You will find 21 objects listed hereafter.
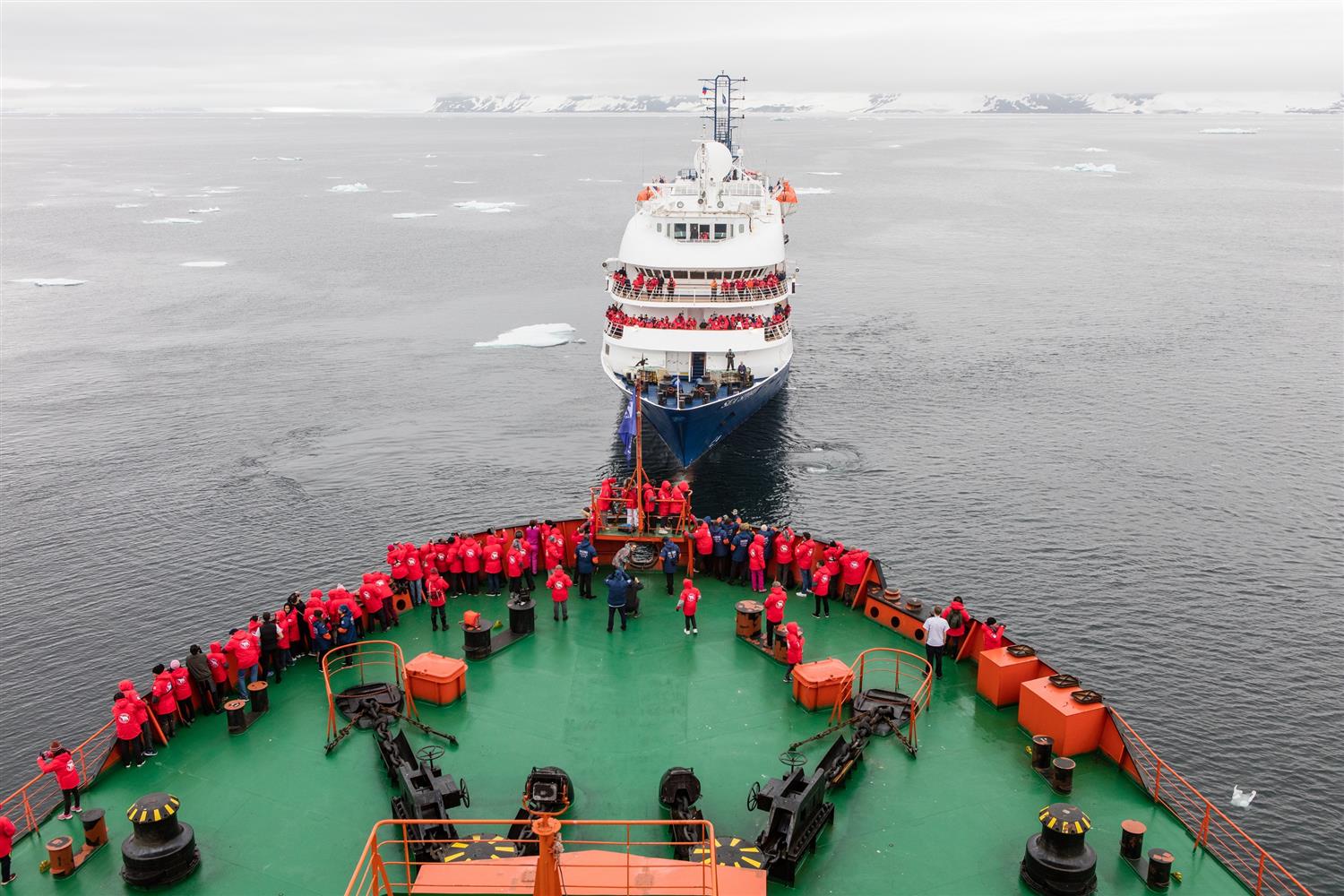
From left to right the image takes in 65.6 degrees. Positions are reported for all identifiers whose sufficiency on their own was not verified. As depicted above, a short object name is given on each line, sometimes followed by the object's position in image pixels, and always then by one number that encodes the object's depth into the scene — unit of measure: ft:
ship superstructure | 138.10
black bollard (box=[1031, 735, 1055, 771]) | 49.96
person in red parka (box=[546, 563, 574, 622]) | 64.03
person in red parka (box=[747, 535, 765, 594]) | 67.87
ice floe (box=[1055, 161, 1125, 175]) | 585.63
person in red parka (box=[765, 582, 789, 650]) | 60.54
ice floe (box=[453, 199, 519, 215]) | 434.67
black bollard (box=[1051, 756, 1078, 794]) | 48.11
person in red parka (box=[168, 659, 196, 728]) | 53.06
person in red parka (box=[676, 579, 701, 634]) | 62.64
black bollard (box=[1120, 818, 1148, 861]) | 43.73
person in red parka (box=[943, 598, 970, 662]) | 59.82
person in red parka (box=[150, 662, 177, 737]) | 52.19
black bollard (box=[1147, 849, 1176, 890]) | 42.16
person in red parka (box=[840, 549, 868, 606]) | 66.85
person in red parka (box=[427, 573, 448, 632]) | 63.52
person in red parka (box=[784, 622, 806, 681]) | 58.49
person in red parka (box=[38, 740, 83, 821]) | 46.65
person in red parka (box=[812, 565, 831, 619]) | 65.02
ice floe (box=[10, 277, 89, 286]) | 272.31
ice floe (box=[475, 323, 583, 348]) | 214.28
